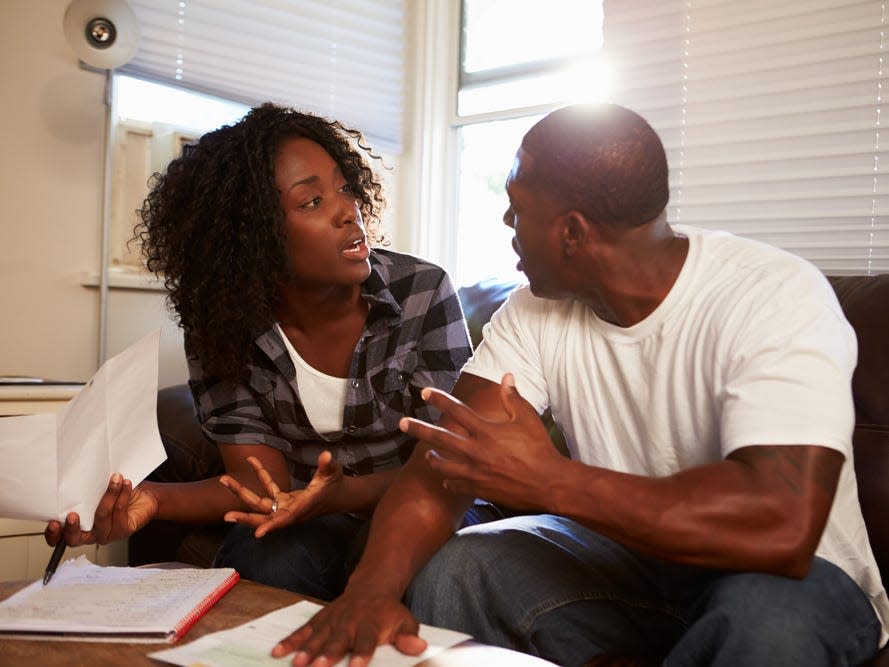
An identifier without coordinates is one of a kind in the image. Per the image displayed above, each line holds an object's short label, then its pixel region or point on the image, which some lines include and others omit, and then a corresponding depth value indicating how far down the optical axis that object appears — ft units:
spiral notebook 3.26
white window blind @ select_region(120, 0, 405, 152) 8.67
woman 5.16
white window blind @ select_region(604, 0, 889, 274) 7.18
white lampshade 6.97
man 3.15
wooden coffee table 3.00
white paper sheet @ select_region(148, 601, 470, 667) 2.96
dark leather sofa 4.45
